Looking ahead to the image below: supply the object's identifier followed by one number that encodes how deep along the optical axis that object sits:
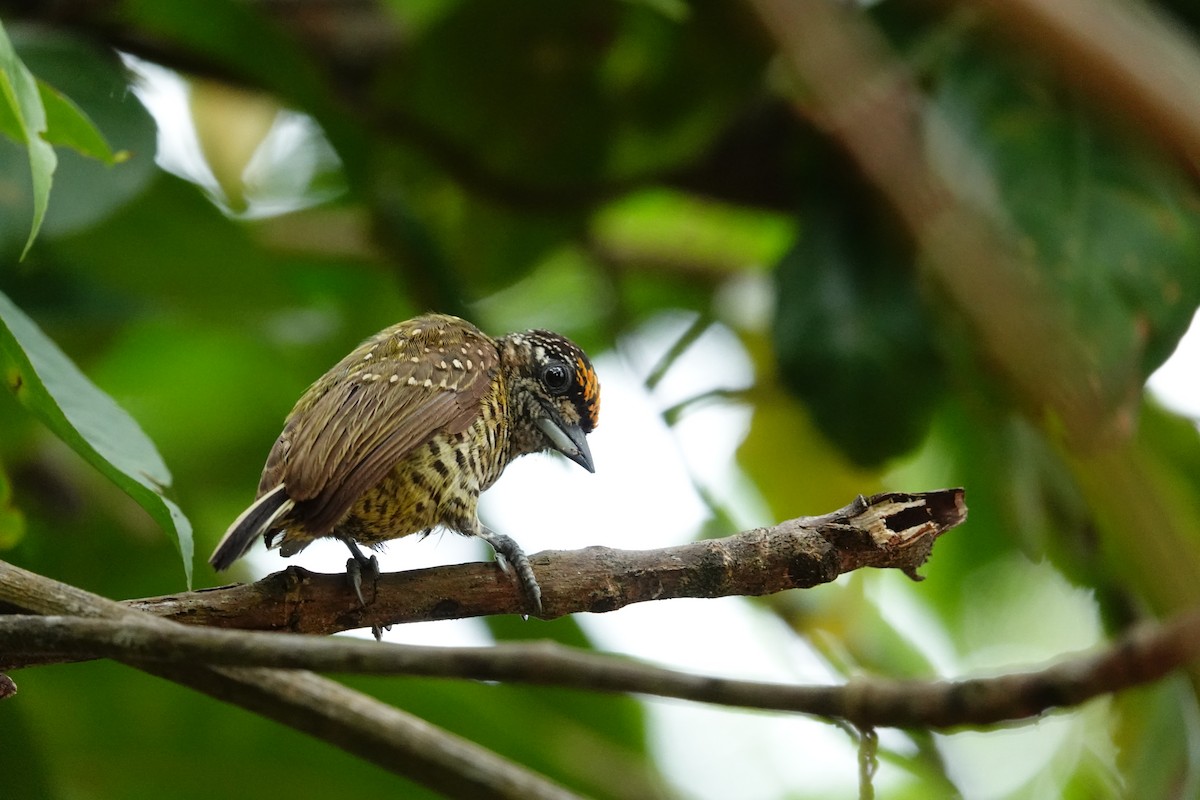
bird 5.14
